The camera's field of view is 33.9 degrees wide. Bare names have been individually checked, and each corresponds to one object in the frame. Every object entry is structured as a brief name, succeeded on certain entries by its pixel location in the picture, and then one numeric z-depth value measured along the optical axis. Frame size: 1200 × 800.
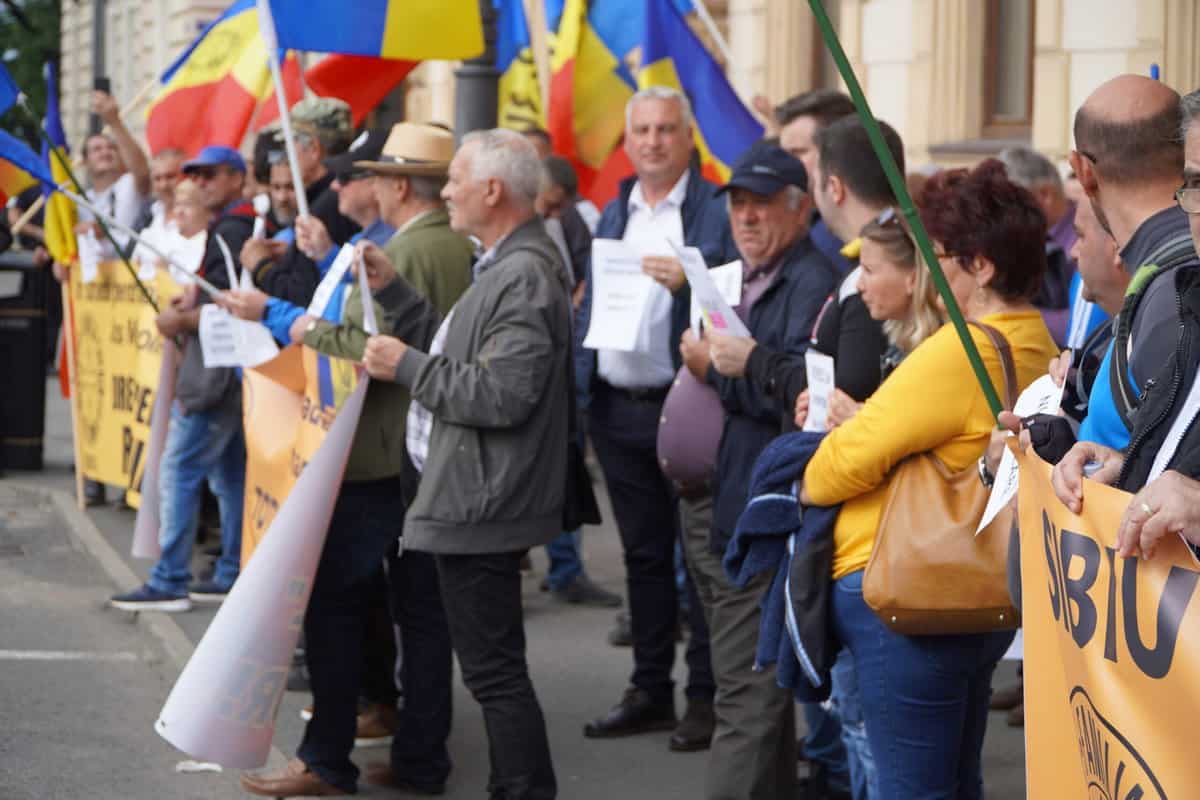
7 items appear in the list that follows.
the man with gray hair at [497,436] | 5.22
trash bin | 13.09
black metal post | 8.48
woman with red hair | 4.13
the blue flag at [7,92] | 7.41
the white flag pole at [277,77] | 5.92
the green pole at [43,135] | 7.24
